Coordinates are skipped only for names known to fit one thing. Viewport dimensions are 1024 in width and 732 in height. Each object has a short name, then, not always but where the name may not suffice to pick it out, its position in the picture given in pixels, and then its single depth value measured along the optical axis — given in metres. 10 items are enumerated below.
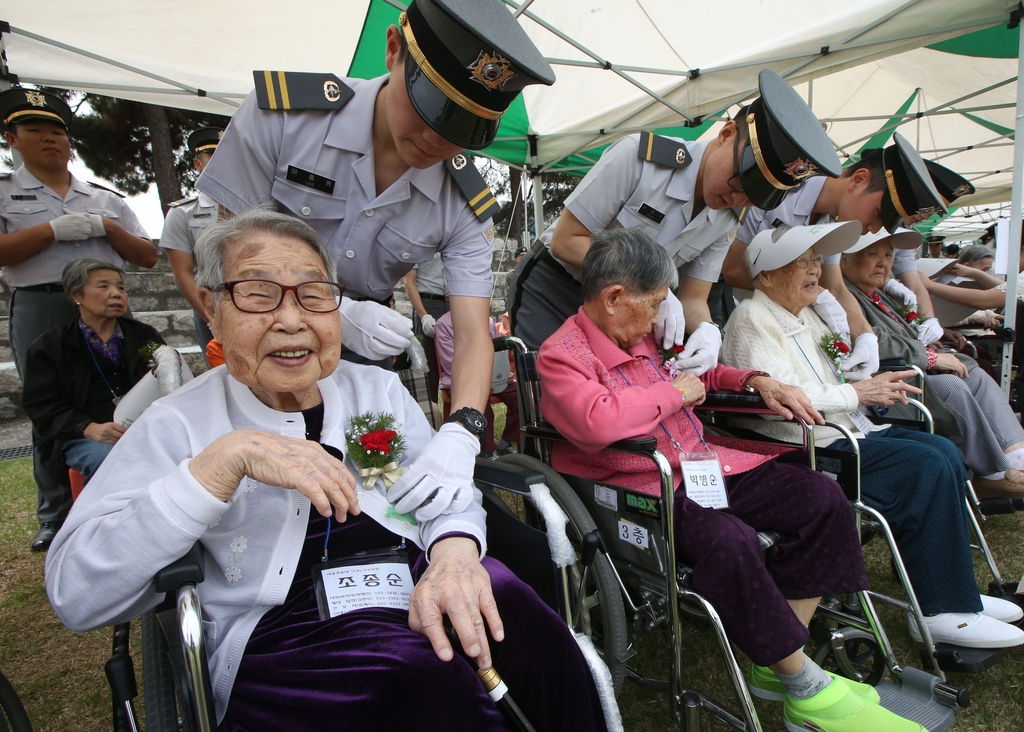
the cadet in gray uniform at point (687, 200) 2.17
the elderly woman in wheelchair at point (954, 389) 2.93
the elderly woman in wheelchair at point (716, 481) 1.64
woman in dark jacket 2.82
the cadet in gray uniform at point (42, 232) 3.10
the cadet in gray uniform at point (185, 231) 2.95
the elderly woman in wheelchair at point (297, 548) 1.07
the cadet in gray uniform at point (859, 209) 2.90
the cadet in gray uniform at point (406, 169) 1.47
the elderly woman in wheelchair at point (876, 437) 2.06
